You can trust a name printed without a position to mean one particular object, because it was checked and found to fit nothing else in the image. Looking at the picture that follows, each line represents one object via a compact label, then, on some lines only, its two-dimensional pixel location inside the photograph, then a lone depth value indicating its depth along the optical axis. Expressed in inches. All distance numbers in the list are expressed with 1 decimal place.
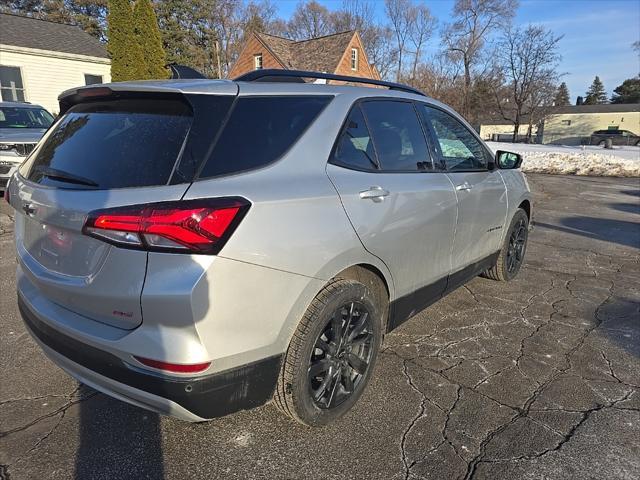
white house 747.4
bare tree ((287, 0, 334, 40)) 2233.0
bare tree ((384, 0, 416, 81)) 1946.4
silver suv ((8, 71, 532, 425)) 69.6
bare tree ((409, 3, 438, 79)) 1892.2
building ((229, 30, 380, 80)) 1302.9
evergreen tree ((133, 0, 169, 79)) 854.5
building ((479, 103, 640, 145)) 2338.8
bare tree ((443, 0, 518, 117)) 1701.5
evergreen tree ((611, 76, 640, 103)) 3056.1
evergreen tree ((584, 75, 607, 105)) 3479.3
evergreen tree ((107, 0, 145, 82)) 836.6
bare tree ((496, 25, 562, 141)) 1551.4
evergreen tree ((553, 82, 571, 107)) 1954.8
